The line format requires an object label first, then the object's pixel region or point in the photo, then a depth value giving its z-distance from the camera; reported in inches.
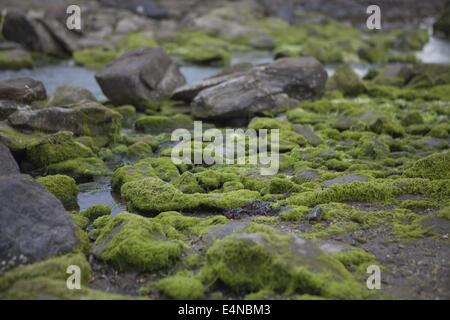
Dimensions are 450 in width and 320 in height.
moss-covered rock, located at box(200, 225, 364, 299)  242.2
